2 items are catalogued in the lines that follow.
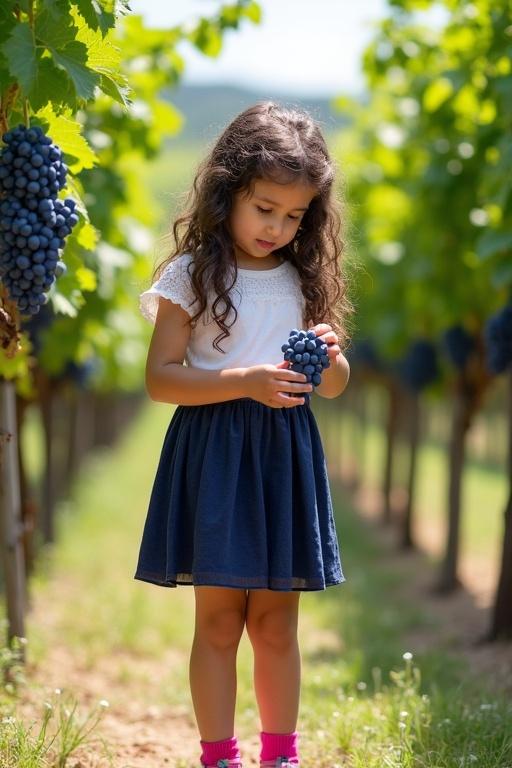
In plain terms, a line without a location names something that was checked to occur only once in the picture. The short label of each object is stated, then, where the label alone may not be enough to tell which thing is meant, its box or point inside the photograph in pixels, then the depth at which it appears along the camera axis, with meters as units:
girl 5.27
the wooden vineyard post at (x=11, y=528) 8.23
